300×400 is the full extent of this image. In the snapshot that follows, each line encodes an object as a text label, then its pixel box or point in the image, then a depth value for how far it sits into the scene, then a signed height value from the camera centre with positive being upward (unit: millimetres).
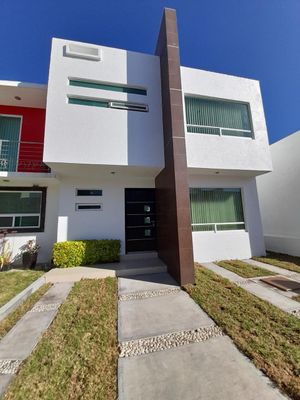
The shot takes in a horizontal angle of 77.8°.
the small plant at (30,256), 7168 -944
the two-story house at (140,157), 6223 +2588
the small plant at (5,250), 7211 -709
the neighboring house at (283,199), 9312 +1309
